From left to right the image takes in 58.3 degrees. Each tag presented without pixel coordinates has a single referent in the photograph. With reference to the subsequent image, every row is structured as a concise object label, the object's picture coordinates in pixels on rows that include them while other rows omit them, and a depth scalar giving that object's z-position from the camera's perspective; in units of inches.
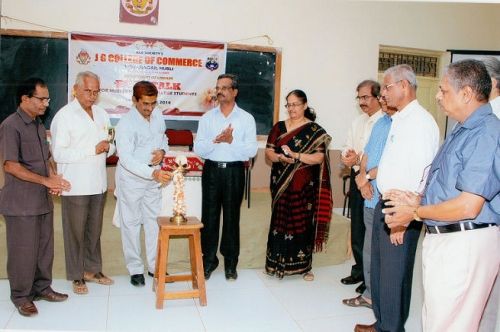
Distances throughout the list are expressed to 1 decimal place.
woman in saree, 125.6
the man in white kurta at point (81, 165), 111.7
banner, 184.7
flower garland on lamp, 113.2
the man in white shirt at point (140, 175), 115.5
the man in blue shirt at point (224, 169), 124.8
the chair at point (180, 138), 188.9
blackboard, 178.2
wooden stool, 109.0
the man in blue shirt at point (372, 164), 97.2
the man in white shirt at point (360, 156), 120.1
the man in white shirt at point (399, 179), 80.2
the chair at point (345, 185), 200.5
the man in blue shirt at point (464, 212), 60.6
